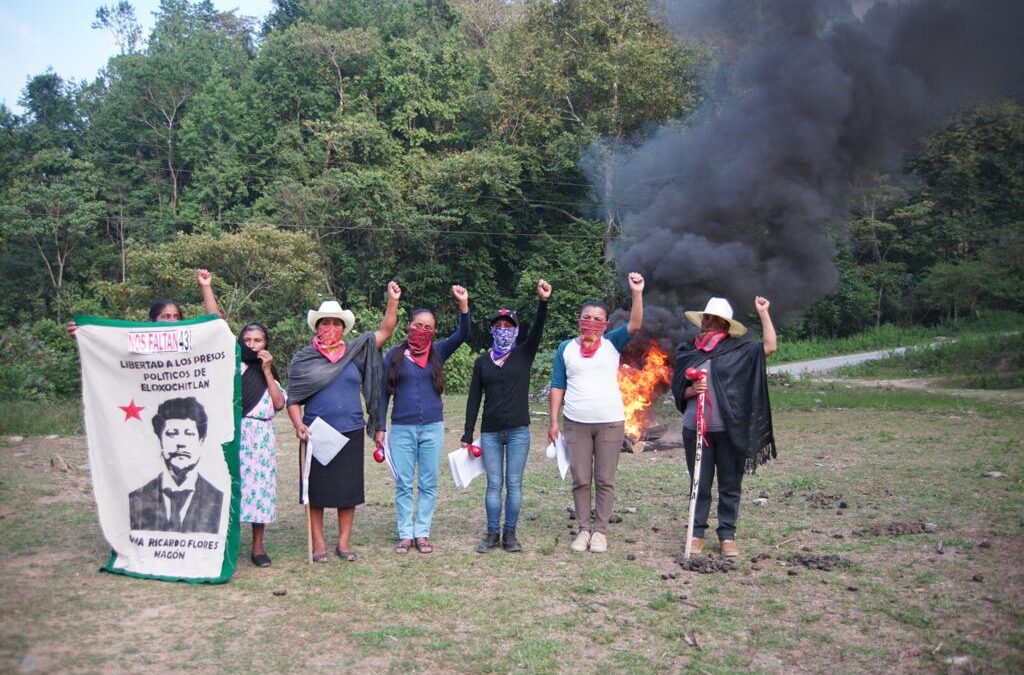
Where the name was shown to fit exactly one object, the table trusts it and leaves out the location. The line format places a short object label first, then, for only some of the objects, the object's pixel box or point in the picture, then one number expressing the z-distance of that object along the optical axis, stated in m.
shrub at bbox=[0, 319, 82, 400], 21.34
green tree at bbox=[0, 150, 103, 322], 37.22
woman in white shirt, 7.39
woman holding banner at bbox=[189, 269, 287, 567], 6.86
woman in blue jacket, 7.30
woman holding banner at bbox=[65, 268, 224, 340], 7.05
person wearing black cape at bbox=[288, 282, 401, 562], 7.05
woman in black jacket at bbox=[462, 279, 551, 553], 7.39
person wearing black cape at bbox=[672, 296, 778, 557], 7.18
